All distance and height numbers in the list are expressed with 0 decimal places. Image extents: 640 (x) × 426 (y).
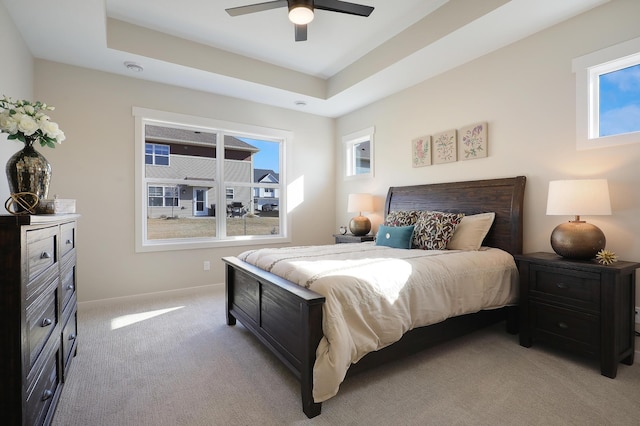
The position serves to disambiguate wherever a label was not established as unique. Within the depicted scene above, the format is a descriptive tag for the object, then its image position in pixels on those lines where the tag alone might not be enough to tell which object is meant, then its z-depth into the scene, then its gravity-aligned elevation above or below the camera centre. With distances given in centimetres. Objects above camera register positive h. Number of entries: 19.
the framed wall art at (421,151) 388 +71
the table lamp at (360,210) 452 -5
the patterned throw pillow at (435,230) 303 -23
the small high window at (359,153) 485 +88
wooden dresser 115 -48
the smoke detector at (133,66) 344 +158
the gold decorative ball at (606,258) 220 -36
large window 403 +34
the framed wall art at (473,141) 332 +72
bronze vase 159 +18
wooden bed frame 174 -68
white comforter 173 -56
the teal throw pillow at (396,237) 321 -32
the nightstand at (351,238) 434 -45
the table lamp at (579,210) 222 -2
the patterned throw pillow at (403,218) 352 -13
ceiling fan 237 +155
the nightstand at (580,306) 209 -73
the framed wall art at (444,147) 360 +71
